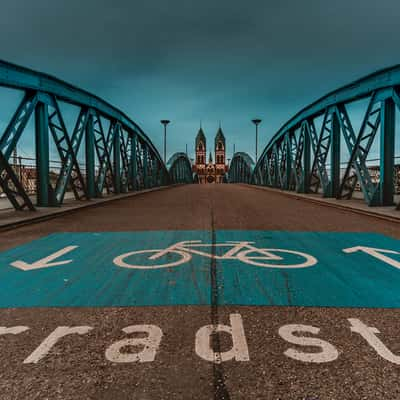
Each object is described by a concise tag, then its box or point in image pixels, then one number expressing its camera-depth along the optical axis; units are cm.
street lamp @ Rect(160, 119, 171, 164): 4682
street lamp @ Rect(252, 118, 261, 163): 4602
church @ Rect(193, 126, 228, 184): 17700
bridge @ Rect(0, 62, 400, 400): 194
